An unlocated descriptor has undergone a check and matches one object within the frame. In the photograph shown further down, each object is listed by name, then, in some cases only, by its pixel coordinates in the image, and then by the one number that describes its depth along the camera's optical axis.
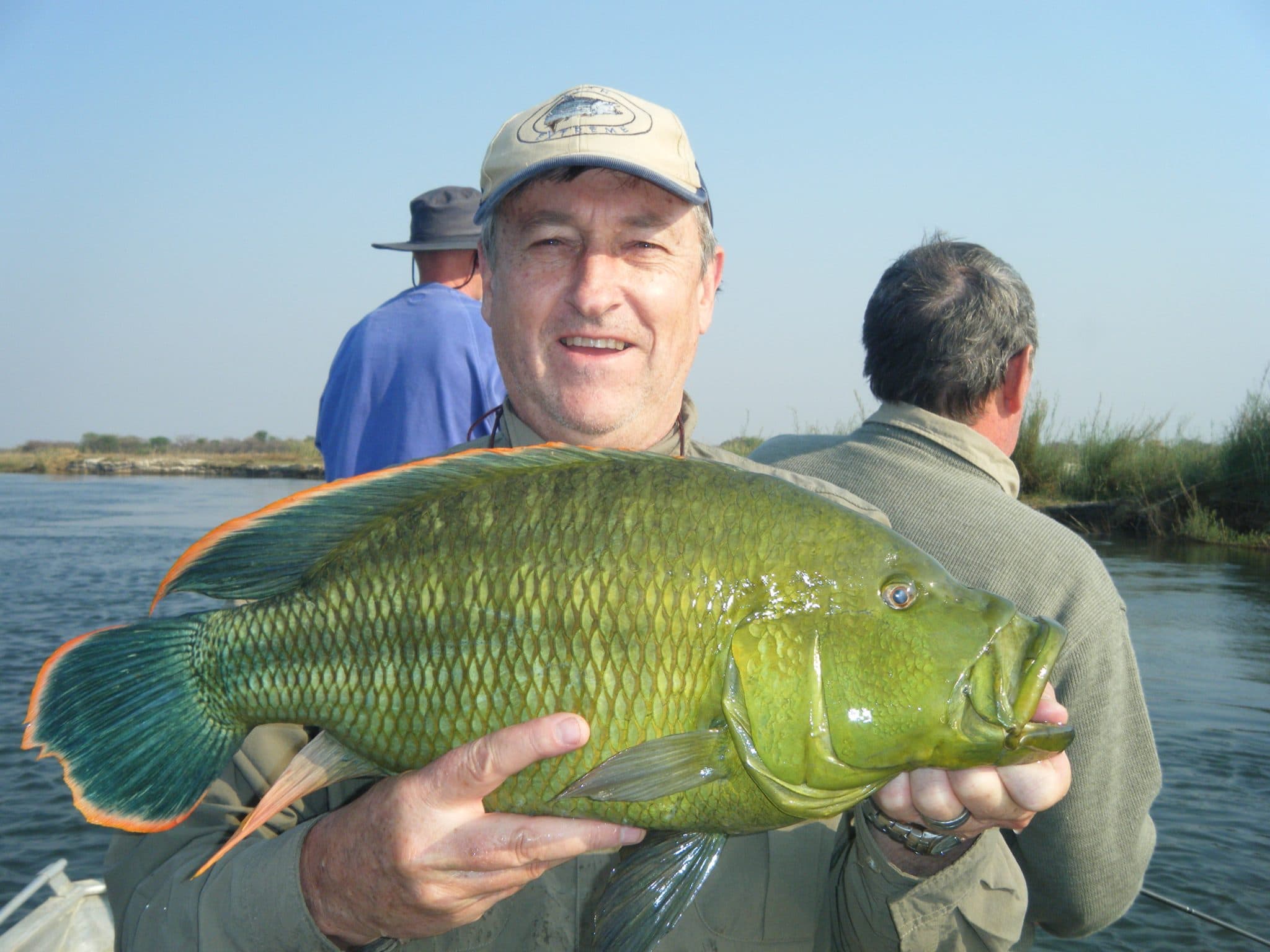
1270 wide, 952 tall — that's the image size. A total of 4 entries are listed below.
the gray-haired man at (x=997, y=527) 1.02
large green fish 0.69
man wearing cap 0.70
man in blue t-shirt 1.42
